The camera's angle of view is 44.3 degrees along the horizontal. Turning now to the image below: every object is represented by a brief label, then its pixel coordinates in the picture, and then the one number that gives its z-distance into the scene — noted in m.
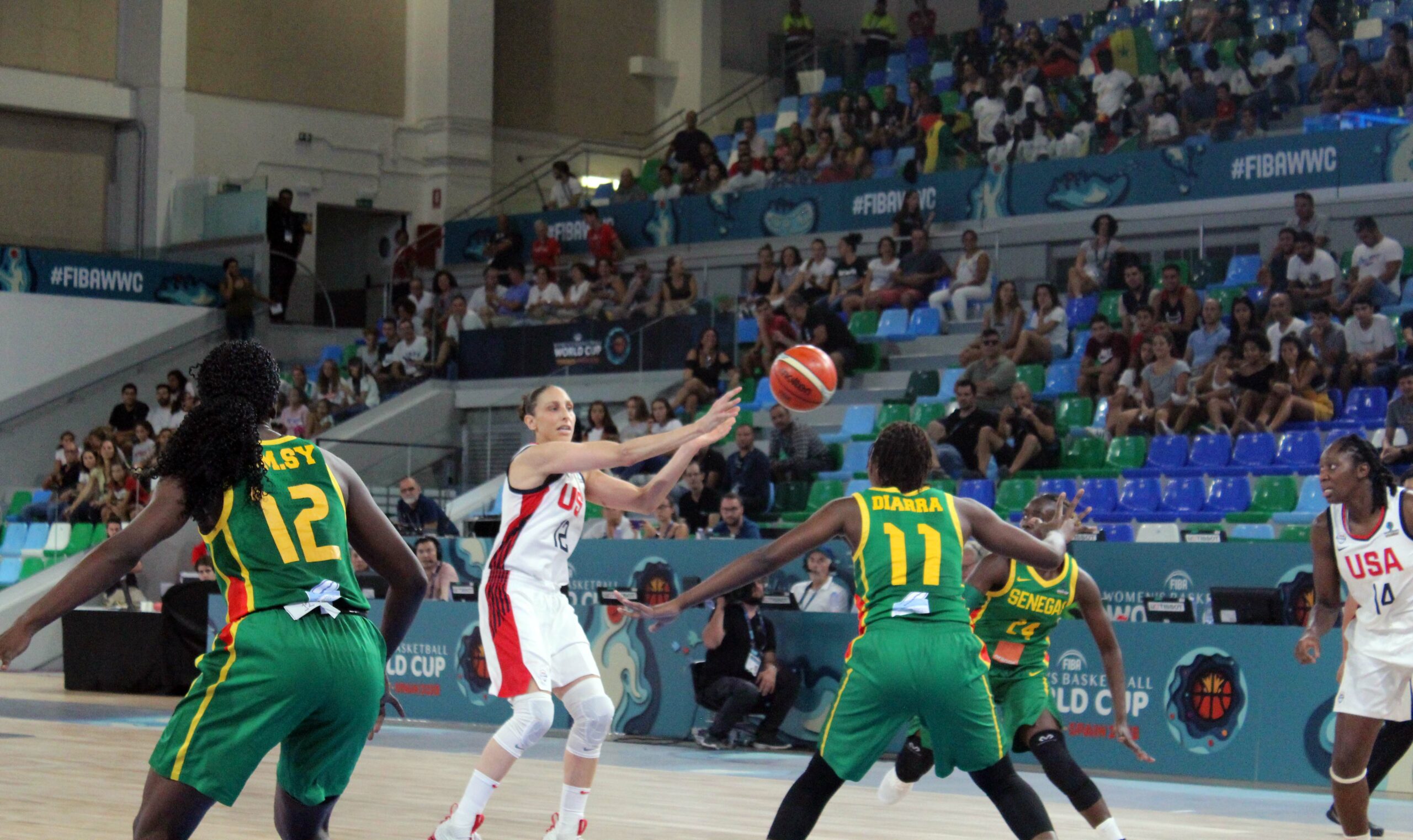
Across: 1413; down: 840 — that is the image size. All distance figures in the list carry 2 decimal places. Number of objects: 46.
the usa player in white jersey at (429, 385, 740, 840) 7.42
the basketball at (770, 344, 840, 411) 8.00
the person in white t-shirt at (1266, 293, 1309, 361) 15.55
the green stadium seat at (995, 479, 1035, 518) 15.27
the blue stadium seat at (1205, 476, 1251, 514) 14.41
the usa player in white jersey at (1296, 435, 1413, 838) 7.20
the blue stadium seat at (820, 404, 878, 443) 18.47
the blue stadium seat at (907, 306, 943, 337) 19.59
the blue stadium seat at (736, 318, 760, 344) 20.27
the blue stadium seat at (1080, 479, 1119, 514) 15.03
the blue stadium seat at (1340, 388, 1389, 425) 14.65
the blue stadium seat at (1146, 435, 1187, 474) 15.32
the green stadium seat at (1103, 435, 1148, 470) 15.70
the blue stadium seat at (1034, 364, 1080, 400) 17.38
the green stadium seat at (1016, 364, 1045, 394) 17.41
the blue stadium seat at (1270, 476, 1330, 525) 13.90
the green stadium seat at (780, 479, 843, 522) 16.61
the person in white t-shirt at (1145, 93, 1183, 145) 19.23
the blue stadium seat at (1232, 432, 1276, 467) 14.80
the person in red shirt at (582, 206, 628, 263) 24.25
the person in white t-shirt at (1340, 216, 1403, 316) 16.09
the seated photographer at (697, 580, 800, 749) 12.59
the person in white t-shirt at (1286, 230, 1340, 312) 15.95
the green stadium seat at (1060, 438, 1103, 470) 15.98
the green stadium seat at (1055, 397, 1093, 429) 16.56
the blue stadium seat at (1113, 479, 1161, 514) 14.81
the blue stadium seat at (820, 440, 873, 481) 17.22
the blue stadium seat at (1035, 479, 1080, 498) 15.23
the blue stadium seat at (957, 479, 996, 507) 15.55
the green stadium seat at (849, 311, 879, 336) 20.05
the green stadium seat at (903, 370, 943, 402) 18.36
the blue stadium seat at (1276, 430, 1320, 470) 14.53
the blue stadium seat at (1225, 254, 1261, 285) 17.83
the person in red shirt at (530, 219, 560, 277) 24.62
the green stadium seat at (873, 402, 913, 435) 17.77
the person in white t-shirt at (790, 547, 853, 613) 13.00
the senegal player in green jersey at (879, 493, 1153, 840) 7.50
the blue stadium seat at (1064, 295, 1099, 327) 18.14
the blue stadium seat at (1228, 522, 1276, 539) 13.62
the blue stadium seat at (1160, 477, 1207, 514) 14.64
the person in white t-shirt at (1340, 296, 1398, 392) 15.05
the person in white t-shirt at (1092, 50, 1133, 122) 20.39
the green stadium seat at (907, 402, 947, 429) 17.42
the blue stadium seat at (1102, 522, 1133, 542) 13.94
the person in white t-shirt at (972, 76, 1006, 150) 21.16
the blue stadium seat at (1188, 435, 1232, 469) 15.05
